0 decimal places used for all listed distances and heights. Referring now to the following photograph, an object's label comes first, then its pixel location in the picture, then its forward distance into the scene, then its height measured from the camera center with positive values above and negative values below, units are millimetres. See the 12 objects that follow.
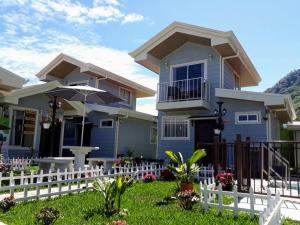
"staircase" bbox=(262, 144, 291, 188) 11383 -558
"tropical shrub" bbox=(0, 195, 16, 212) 6062 -1191
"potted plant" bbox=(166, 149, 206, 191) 7312 -521
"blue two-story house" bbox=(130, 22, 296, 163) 13680 +2891
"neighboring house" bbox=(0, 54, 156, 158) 14461 +1703
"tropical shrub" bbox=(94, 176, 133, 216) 5855 -833
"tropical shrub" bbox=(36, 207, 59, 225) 4898 -1159
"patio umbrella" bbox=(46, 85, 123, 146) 10779 +2019
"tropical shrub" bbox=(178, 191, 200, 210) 6289 -1018
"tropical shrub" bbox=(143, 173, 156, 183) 10516 -996
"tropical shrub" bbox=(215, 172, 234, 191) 8391 -796
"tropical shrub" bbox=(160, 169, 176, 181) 10882 -932
